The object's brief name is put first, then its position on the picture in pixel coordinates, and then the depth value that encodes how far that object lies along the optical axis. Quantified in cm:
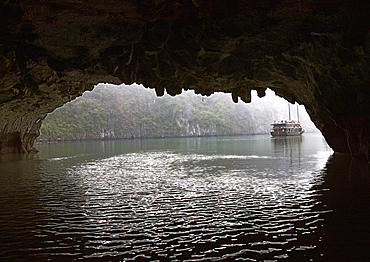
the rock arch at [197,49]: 873
